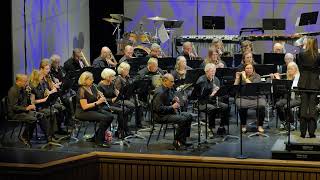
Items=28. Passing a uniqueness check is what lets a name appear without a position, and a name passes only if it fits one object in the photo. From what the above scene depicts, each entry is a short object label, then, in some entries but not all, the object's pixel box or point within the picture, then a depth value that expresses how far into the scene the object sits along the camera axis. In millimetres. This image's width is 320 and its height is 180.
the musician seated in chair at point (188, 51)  19444
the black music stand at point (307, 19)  20677
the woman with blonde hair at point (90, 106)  14539
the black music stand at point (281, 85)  14922
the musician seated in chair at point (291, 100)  15994
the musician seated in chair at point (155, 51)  18441
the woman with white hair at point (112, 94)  15253
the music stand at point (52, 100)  14658
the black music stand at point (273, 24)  21655
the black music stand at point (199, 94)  14499
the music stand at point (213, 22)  22132
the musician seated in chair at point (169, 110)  14380
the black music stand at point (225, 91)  14724
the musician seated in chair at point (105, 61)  19010
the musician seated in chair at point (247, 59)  16708
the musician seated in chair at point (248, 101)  15994
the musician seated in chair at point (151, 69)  16658
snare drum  21574
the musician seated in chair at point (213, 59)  17820
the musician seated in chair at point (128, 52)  18891
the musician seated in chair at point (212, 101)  15695
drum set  21656
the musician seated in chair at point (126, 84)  15954
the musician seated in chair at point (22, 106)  14698
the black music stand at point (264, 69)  17013
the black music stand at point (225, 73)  16827
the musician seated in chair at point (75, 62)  18547
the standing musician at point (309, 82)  13930
